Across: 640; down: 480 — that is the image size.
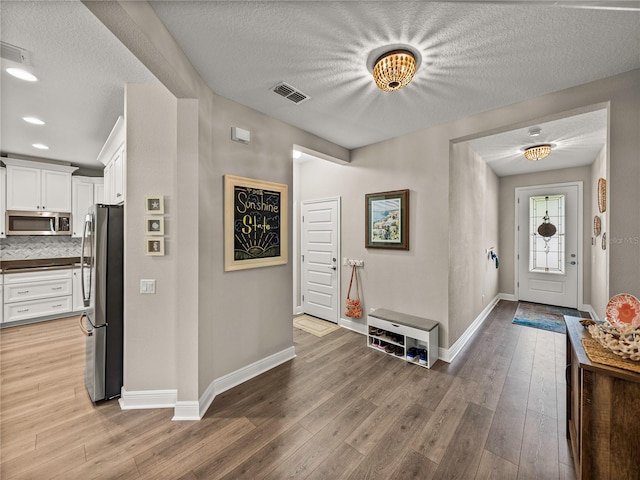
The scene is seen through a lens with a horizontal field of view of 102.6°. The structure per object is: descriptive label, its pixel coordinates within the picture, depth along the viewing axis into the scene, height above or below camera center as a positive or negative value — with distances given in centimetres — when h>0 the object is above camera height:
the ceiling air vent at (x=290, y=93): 222 +133
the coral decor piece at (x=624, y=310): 147 -41
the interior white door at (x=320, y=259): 412 -33
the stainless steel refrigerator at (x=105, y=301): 218 -55
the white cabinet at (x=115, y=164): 274 +89
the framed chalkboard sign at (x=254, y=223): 240 +16
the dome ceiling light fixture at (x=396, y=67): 173 +118
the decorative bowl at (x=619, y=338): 126 -53
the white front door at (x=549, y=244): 493 -8
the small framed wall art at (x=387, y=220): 327 +26
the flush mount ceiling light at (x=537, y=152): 353 +124
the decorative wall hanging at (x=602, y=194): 278 +52
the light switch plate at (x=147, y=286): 216 -41
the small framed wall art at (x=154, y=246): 214 -7
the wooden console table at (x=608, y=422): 121 -89
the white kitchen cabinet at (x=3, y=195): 398 +66
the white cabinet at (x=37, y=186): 404 +86
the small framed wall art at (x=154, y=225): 214 +11
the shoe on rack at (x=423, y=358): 287 -134
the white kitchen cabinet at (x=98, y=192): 487 +88
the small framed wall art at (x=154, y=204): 215 +29
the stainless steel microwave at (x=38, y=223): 411 +25
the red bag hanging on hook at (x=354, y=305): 375 -97
